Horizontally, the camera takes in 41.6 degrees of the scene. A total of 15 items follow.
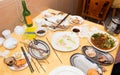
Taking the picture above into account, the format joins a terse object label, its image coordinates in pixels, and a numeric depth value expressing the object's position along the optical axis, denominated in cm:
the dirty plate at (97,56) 105
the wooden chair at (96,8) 208
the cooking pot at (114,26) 122
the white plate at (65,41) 117
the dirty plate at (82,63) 100
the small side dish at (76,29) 131
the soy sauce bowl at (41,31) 126
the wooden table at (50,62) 101
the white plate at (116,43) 113
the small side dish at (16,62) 103
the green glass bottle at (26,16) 128
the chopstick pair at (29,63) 102
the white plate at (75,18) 142
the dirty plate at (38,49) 110
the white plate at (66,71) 98
